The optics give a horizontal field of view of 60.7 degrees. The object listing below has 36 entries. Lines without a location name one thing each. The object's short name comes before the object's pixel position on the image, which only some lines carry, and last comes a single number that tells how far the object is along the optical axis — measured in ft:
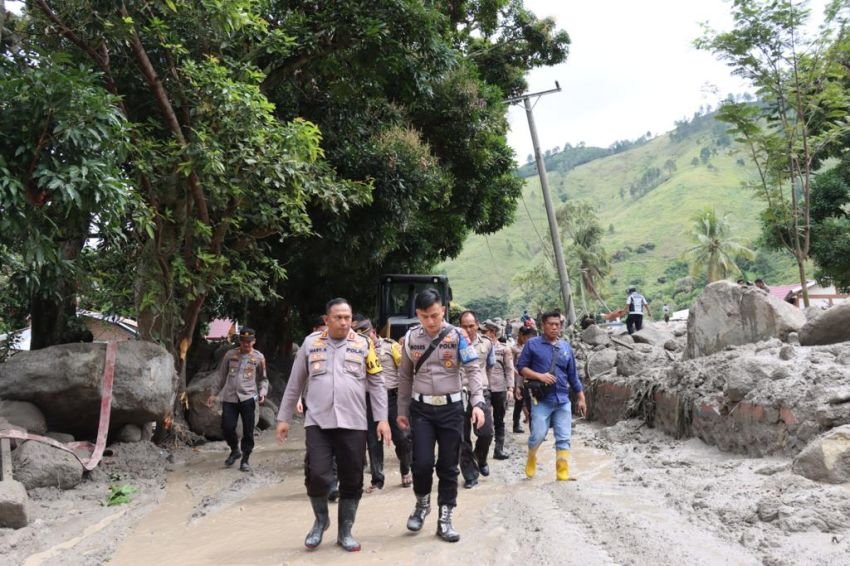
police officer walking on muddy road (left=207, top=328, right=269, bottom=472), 28.63
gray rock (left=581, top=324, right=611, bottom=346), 53.67
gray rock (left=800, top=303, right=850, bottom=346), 26.40
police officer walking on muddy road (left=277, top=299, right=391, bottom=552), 16.57
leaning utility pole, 62.11
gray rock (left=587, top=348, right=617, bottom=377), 43.93
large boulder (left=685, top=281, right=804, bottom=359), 30.45
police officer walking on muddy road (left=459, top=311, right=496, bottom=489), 23.72
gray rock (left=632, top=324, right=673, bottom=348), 50.57
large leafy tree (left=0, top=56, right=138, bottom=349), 20.83
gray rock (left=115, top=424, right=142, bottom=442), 29.43
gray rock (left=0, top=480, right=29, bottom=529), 18.65
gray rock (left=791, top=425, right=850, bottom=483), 16.84
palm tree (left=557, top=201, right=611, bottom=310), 172.14
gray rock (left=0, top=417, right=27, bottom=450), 22.85
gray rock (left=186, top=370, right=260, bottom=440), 38.09
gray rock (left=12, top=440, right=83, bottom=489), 22.67
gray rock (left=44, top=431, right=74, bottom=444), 26.42
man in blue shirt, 23.48
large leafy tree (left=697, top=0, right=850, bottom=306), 43.60
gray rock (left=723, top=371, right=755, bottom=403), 23.53
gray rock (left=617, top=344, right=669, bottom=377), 38.27
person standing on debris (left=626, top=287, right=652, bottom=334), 55.83
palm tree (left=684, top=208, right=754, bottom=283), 156.04
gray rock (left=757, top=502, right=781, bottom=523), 15.55
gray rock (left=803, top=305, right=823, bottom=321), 32.17
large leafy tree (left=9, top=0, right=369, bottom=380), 27.76
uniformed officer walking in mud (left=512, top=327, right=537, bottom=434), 36.81
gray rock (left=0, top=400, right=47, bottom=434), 24.88
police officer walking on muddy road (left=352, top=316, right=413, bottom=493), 24.57
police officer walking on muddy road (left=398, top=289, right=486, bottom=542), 17.01
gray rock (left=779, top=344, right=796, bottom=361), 24.22
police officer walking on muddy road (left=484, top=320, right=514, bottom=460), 30.01
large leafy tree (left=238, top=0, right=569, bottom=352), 36.04
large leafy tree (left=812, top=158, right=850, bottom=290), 67.15
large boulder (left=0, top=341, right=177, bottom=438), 25.94
